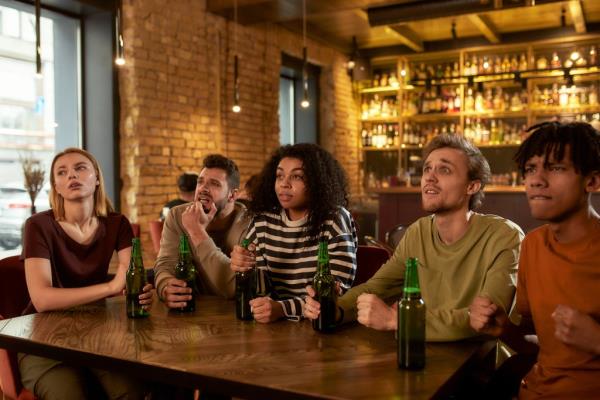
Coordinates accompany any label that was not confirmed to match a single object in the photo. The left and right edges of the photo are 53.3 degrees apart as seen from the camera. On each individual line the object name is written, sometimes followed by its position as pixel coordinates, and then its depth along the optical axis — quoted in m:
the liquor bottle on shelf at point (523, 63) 7.46
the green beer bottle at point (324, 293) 1.68
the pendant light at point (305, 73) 4.79
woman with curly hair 2.06
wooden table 1.26
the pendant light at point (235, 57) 5.12
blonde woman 1.89
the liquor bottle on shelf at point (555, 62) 7.19
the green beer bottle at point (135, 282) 1.90
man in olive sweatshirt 1.59
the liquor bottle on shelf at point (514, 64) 7.48
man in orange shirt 1.43
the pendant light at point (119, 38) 3.58
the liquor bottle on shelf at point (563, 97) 7.11
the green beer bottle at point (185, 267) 2.05
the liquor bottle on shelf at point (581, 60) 7.15
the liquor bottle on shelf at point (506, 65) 7.53
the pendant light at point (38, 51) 3.44
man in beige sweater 2.27
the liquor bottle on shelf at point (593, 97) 6.99
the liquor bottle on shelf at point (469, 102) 7.66
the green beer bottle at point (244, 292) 1.84
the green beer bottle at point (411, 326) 1.35
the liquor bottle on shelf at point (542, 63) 7.33
